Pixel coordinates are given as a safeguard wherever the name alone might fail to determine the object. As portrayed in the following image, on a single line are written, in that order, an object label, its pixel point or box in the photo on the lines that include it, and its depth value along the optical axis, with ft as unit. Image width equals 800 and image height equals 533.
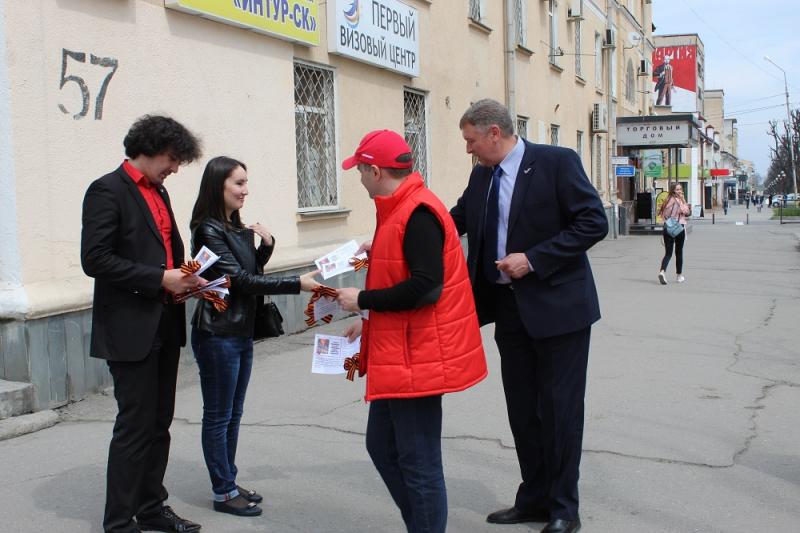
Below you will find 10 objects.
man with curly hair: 10.85
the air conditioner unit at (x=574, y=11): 70.44
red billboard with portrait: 229.66
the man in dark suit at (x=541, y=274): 11.83
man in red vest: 9.57
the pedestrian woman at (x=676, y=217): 45.01
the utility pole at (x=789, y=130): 171.34
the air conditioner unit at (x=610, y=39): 85.51
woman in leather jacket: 12.19
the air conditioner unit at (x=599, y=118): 80.33
